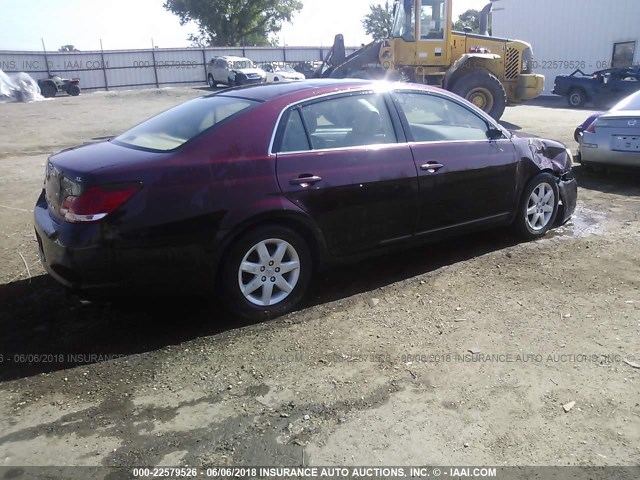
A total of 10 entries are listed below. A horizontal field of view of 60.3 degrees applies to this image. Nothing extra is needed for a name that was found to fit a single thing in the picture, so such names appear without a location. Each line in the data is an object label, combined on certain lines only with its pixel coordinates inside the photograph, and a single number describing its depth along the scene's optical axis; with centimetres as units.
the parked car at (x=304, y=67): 3871
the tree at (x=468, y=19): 5953
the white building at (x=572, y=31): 2716
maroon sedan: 335
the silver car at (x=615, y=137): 752
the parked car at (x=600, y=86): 2161
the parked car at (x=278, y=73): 3134
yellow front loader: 1407
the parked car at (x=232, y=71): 3041
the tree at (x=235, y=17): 5653
